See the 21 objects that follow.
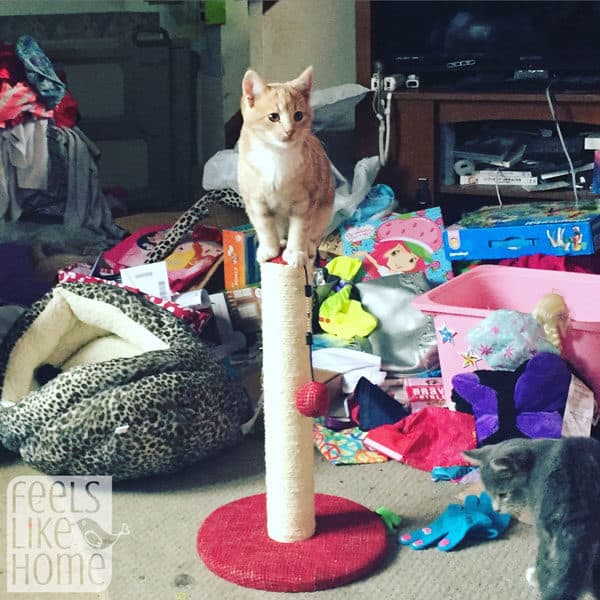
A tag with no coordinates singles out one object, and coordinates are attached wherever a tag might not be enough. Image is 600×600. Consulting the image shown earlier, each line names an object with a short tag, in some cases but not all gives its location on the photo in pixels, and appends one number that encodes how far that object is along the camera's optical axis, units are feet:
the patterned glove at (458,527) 6.29
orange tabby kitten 5.81
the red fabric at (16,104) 10.05
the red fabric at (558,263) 8.58
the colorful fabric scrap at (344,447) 7.43
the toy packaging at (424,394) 7.95
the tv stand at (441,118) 9.25
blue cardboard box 8.48
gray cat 5.24
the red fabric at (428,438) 7.34
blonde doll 7.35
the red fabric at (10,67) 10.19
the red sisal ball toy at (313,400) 6.00
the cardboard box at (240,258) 9.29
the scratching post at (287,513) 5.99
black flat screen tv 9.61
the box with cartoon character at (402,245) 9.11
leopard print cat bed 6.92
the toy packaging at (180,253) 9.50
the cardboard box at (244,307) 9.11
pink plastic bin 7.38
